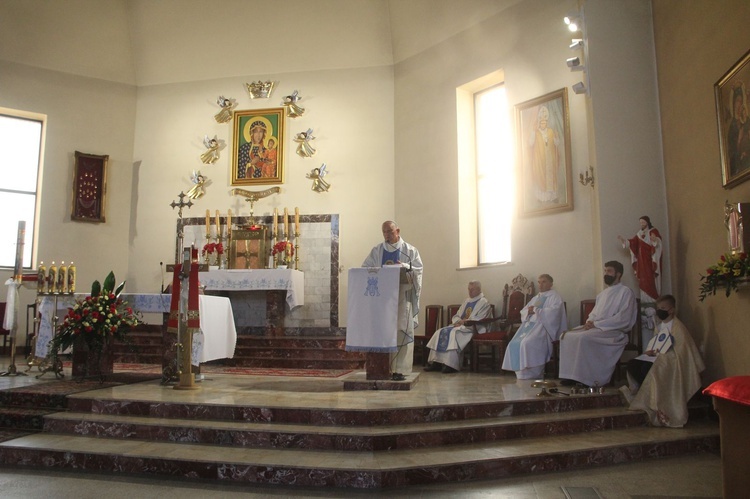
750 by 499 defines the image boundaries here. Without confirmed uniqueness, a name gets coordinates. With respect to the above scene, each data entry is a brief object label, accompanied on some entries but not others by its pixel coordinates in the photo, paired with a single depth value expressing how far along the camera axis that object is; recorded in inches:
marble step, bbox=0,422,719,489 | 165.3
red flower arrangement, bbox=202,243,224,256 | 433.1
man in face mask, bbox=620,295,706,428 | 222.5
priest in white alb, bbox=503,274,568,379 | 298.8
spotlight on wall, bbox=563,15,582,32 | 296.9
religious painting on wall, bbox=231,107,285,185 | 470.3
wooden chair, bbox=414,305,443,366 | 379.2
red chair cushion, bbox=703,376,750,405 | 136.3
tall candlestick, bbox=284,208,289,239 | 448.8
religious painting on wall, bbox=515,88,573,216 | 338.3
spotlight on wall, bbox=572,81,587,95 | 301.0
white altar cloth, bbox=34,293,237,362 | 278.8
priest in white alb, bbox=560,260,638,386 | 263.4
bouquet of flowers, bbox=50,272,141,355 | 267.6
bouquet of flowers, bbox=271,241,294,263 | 433.4
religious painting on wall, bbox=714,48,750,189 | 208.1
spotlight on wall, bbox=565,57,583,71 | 295.2
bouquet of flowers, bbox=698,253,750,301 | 193.3
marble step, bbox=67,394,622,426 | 197.8
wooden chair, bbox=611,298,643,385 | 279.4
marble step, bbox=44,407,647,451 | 184.5
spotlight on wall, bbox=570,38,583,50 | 300.0
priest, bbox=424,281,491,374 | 335.0
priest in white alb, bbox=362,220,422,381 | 260.0
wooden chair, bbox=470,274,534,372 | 327.9
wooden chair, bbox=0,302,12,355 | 379.6
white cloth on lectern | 247.9
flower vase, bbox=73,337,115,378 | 278.8
